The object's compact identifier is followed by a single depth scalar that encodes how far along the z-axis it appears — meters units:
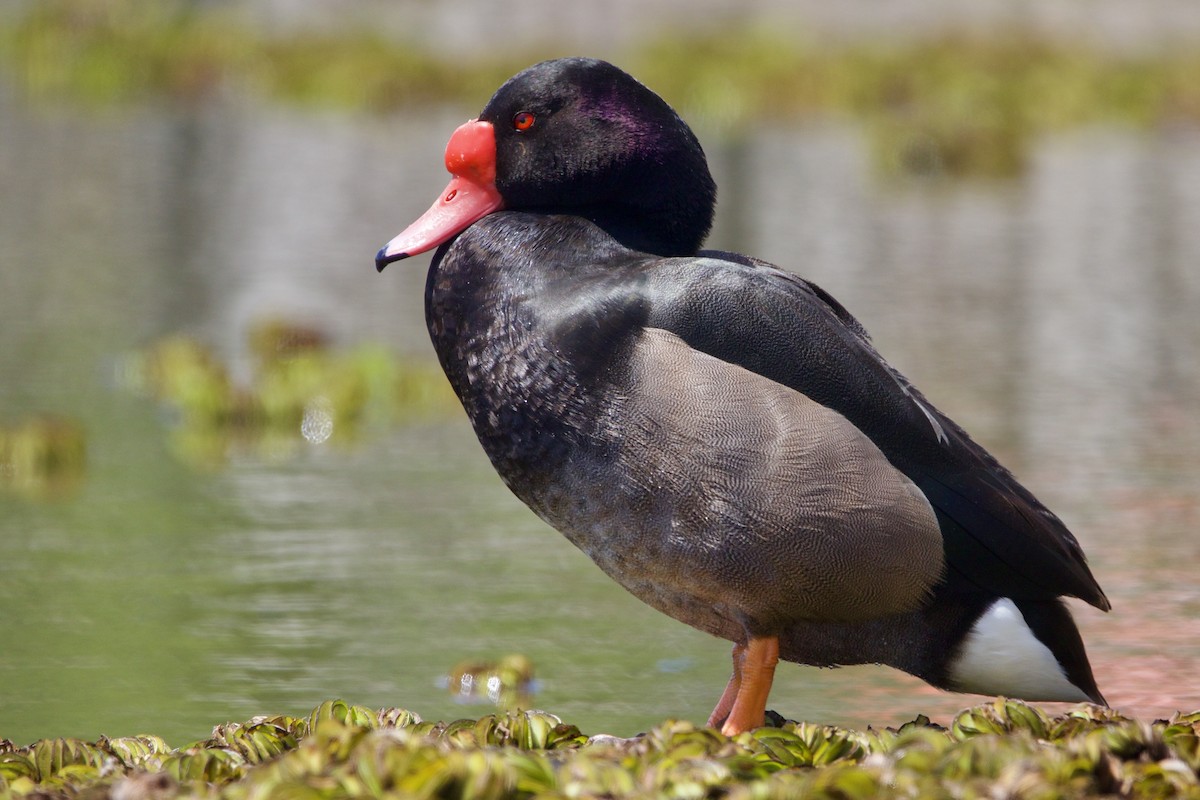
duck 8.30
